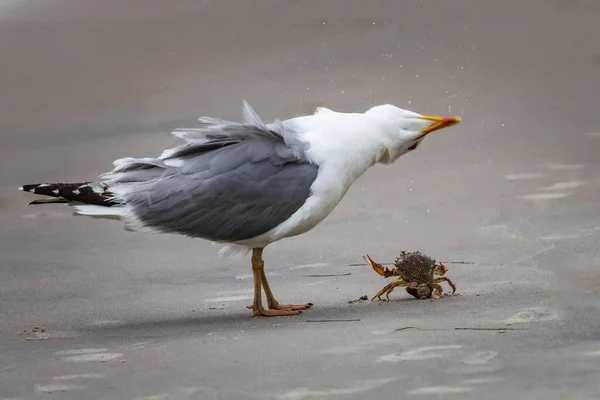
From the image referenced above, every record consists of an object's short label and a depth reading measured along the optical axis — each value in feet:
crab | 44.14
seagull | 42.24
